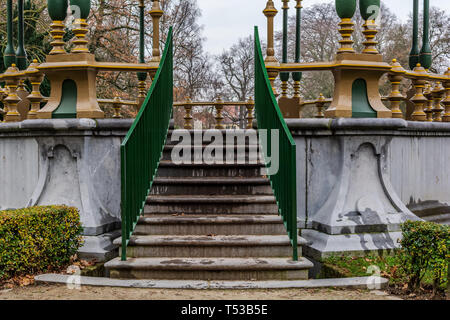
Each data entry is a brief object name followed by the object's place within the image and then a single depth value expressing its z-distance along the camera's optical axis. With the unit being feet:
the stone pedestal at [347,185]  19.93
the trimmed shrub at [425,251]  14.40
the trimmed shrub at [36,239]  16.71
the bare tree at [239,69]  100.53
